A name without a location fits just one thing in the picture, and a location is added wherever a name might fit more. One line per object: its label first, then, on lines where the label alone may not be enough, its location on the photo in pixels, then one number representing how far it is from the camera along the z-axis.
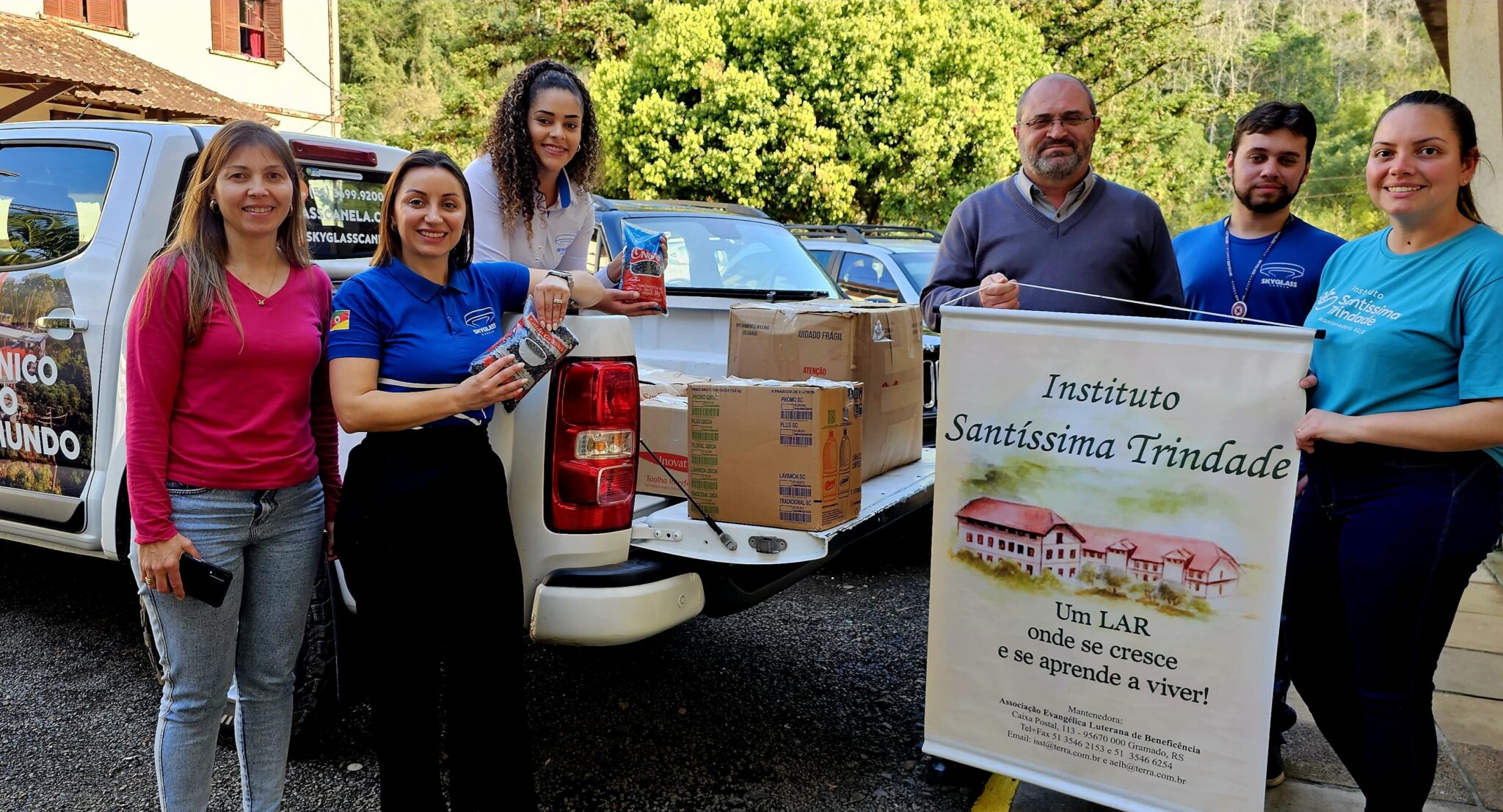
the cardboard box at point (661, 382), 3.83
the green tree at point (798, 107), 15.18
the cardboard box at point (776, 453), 3.01
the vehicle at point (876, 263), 8.27
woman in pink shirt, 2.38
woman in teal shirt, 2.34
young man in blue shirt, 3.19
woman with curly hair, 3.29
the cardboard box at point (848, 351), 3.57
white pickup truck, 2.75
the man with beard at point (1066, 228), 3.25
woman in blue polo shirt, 2.39
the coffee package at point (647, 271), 3.12
